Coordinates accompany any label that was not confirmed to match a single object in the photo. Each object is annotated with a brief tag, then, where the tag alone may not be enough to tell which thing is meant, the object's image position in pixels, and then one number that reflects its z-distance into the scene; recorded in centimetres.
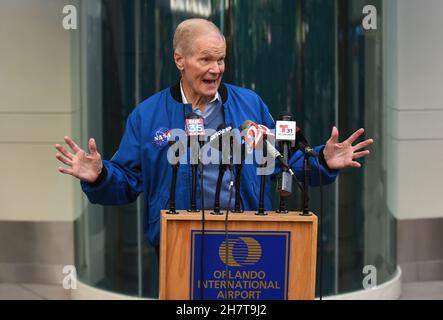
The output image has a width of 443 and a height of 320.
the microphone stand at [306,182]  732
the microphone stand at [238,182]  751
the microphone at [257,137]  746
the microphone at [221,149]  746
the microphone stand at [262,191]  743
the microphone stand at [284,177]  727
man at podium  802
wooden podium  720
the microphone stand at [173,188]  743
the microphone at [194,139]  744
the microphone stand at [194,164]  748
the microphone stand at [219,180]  745
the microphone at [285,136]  748
